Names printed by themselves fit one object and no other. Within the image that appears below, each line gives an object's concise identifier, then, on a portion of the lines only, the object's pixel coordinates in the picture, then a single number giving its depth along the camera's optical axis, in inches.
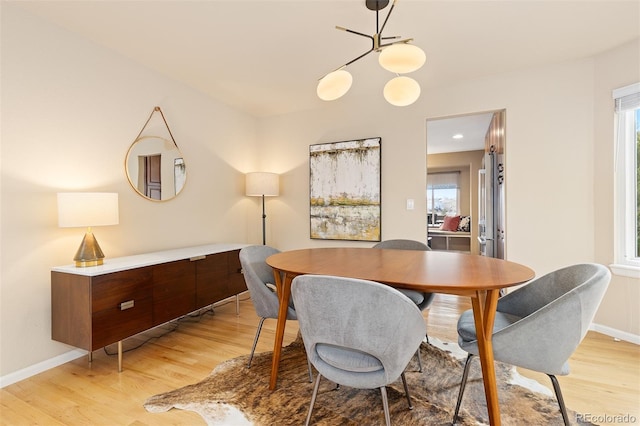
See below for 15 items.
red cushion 312.4
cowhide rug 62.4
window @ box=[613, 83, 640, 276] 101.0
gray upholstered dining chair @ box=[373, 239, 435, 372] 85.4
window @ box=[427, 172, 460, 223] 341.1
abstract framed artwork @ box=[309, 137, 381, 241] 144.7
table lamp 80.0
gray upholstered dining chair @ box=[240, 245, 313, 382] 77.1
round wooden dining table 51.0
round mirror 108.8
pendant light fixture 63.5
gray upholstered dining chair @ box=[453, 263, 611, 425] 48.0
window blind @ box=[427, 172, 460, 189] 338.6
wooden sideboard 78.4
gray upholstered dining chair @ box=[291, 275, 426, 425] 44.3
